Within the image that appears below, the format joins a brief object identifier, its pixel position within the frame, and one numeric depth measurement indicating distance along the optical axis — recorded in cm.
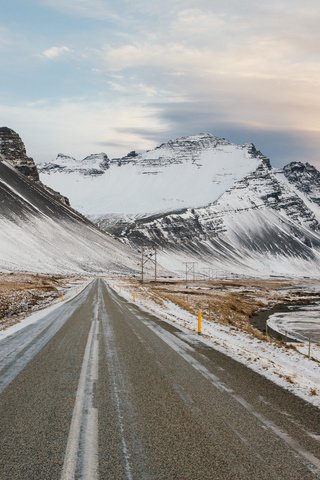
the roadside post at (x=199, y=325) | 2061
